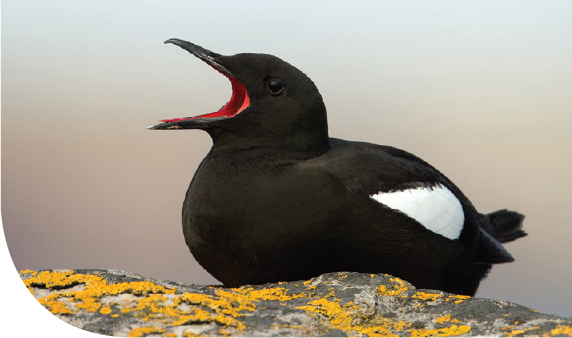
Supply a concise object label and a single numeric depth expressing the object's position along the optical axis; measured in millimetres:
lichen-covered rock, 6812
